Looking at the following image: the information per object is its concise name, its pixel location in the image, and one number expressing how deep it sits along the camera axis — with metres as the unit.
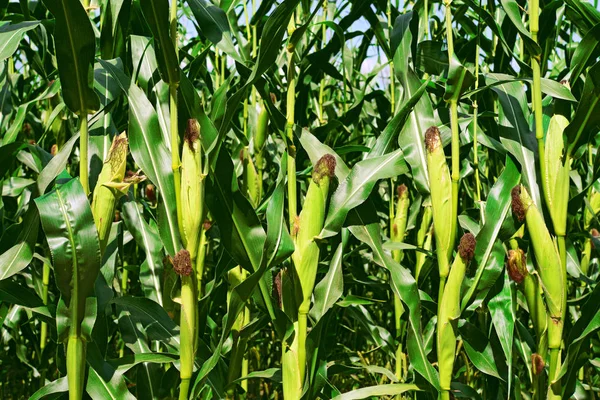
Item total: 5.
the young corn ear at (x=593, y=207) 3.61
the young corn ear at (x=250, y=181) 2.86
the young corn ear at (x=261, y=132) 2.67
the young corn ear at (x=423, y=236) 3.11
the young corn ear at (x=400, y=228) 3.05
